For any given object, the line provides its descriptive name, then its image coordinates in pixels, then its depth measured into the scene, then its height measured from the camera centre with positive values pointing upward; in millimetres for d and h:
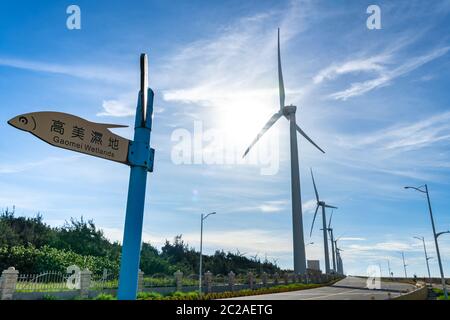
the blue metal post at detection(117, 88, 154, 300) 4312 +851
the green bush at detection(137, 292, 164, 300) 23248 -1740
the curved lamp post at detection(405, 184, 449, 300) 29844 +3224
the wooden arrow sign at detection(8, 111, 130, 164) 3979 +1618
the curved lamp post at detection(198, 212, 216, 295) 31453 +3810
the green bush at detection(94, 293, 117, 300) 21722 -1696
